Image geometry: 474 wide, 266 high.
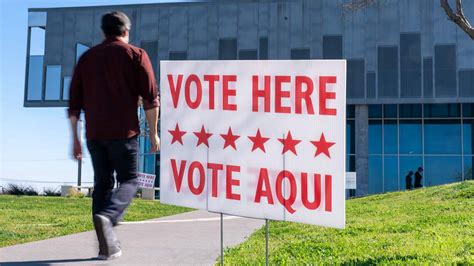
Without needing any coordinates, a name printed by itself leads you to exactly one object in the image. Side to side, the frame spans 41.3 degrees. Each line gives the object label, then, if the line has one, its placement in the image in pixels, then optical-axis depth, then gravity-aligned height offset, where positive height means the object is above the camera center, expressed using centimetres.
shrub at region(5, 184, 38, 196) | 2986 -136
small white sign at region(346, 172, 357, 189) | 3034 -58
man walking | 416 +35
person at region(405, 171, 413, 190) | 3416 -66
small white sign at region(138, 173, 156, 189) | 2919 -77
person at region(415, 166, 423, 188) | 3203 -46
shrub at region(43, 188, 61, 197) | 3114 -149
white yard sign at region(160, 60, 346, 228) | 427 +20
